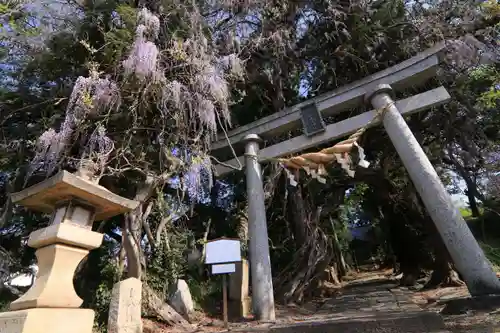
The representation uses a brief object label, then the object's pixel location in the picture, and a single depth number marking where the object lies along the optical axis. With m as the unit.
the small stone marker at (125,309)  3.95
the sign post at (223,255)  4.27
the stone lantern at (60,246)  2.26
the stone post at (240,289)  5.34
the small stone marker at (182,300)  5.15
